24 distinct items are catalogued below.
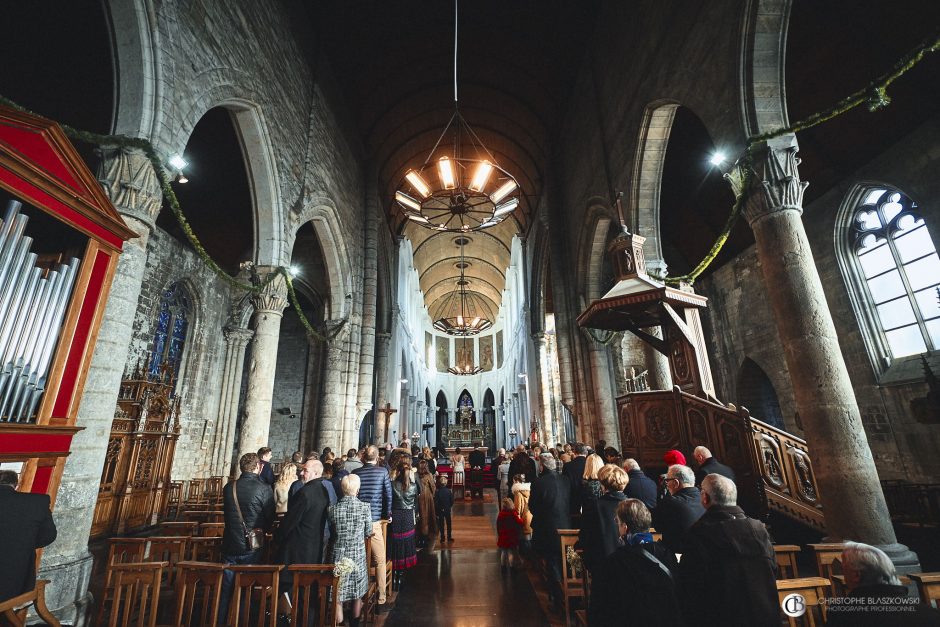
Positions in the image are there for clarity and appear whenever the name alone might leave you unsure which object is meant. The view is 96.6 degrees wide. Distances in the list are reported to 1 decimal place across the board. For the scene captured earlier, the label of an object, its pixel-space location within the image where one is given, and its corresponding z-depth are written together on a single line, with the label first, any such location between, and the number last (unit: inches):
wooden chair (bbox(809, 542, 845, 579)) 111.2
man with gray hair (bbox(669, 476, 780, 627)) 72.0
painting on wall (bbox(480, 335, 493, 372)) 1433.3
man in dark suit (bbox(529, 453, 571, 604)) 165.2
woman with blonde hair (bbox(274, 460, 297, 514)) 164.4
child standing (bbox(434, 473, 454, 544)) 258.4
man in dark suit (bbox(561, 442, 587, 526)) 189.5
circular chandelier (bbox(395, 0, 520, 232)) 440.6
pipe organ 112.9
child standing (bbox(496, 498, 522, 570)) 215.5
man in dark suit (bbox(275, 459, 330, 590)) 131.2
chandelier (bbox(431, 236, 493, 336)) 1455.5
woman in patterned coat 128.6
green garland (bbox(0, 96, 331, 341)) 150.6
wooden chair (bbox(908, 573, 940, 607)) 78.3
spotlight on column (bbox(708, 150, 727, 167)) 209.4
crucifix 588.6
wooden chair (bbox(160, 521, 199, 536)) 176.9
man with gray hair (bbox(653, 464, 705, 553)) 106.0
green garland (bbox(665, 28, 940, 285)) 136.0
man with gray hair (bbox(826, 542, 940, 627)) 54.1
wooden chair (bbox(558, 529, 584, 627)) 139.7
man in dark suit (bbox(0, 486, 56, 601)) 90.7
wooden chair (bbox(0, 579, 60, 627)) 88.6
